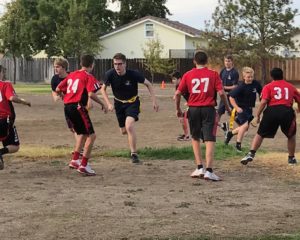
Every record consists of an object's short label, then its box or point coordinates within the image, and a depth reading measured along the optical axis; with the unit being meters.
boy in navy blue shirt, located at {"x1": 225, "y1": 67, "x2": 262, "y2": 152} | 12.09
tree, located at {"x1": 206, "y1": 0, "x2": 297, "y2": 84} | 41.91
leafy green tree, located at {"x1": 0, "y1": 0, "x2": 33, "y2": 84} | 57.88
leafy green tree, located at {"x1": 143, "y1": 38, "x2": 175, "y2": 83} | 51.75
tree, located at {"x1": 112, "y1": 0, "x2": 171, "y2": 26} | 73.06
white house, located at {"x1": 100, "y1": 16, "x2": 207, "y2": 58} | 58.62
